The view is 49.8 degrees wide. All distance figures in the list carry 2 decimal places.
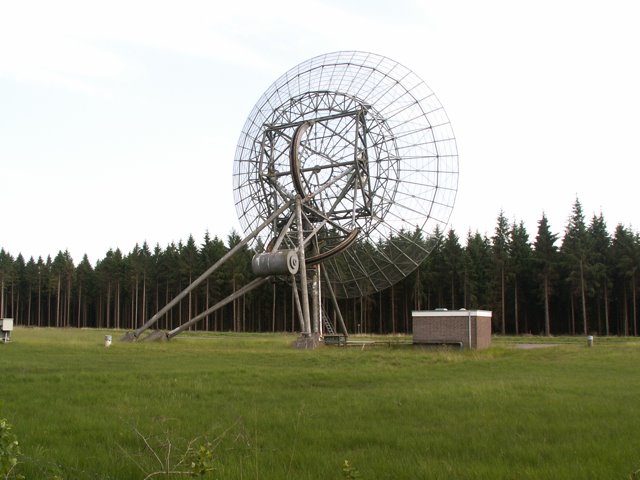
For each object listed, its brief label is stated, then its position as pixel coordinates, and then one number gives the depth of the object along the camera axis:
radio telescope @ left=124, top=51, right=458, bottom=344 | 38.97
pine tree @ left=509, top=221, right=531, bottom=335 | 76.50
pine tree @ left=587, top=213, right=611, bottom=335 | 69.75
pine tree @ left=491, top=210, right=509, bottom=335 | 75.69
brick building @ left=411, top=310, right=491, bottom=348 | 36.12
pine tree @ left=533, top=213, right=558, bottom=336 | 72.56
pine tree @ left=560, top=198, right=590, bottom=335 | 69.19
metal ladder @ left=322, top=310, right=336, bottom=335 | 43.02
